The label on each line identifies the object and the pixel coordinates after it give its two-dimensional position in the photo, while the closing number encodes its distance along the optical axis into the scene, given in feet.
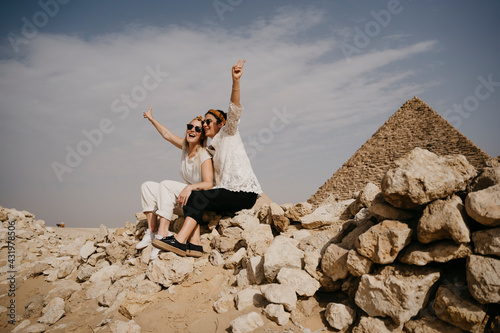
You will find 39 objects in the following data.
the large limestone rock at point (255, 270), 9.05
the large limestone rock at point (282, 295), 7.57
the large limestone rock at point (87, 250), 14.58
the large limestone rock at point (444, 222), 6.31
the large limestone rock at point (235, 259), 10.43
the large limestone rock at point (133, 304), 8.98
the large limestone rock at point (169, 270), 9.87
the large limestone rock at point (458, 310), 5.97
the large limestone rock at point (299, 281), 7.91
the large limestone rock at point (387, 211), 7.65
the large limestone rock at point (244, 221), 12.07
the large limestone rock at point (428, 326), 6.37
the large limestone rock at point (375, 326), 6.63
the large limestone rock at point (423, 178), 6.92
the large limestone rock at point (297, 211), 12.64
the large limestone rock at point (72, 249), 16.71
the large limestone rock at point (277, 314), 7.34
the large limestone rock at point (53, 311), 10.14
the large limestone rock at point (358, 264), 7.37
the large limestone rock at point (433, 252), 6.49
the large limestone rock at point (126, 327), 8.04
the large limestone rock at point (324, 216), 11.89
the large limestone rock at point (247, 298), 8.18
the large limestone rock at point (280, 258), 8.59
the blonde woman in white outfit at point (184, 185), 11.38
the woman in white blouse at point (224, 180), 10.66
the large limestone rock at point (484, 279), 5.74
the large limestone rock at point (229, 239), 11.47
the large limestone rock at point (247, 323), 7.18
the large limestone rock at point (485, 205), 6.13
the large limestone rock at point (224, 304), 8.30
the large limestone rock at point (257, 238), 10.25
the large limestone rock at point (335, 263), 8.02
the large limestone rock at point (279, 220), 12.18
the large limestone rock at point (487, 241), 6.02
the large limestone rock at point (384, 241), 6.95
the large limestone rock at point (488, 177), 7.05
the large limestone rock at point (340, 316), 7.09
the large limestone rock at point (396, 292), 6.52
